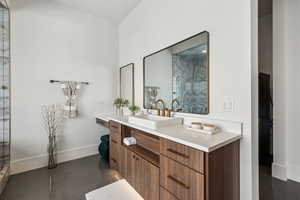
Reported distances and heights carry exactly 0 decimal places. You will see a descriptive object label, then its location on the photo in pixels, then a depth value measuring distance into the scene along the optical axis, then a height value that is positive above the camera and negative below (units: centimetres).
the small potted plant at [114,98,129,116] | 306 -7
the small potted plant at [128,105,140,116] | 261 -16
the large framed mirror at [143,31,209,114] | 170 +32
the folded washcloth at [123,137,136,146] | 203 -57
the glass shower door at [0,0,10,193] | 231 +24
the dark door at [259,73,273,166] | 267 -39
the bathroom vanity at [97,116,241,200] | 110 -59
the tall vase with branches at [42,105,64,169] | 263 -45
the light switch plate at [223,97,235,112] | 145 -5
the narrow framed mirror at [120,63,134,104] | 303 +38
